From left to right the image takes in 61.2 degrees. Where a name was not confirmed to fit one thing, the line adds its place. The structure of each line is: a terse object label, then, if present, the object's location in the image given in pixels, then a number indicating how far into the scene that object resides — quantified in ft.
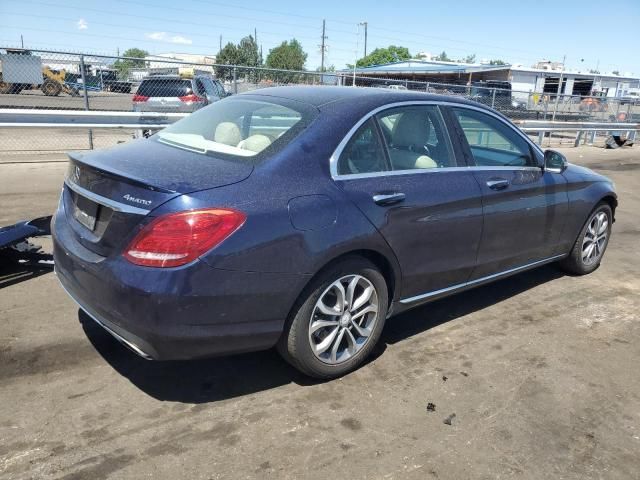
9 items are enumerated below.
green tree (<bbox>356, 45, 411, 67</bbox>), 368.27
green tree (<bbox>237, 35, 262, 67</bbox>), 248.44
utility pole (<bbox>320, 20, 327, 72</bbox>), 276.19
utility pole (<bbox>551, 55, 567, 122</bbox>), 65.21
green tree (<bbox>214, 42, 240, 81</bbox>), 255.66
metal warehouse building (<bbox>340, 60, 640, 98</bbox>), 167.63
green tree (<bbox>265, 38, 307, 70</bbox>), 275.28
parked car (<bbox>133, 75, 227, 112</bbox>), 42.75
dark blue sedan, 8.39
